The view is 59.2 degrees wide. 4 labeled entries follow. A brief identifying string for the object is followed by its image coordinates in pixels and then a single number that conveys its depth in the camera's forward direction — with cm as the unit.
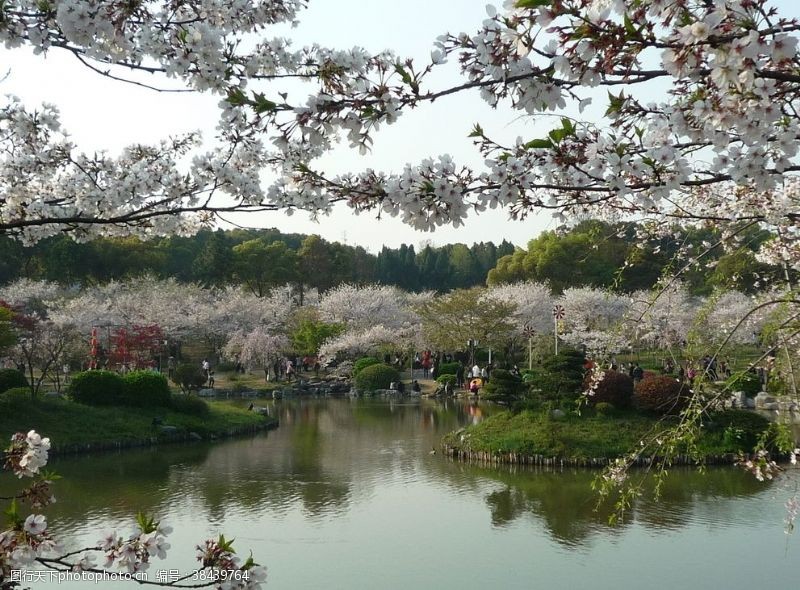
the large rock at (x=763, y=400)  1697
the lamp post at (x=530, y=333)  2389
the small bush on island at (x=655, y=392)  1173
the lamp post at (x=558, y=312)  2153
